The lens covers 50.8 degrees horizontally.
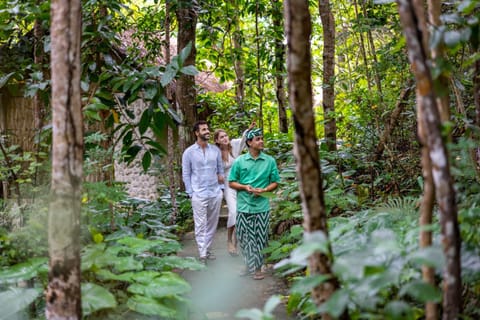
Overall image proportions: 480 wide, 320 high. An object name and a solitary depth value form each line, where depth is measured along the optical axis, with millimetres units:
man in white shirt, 5957
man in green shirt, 5418
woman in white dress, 6348
